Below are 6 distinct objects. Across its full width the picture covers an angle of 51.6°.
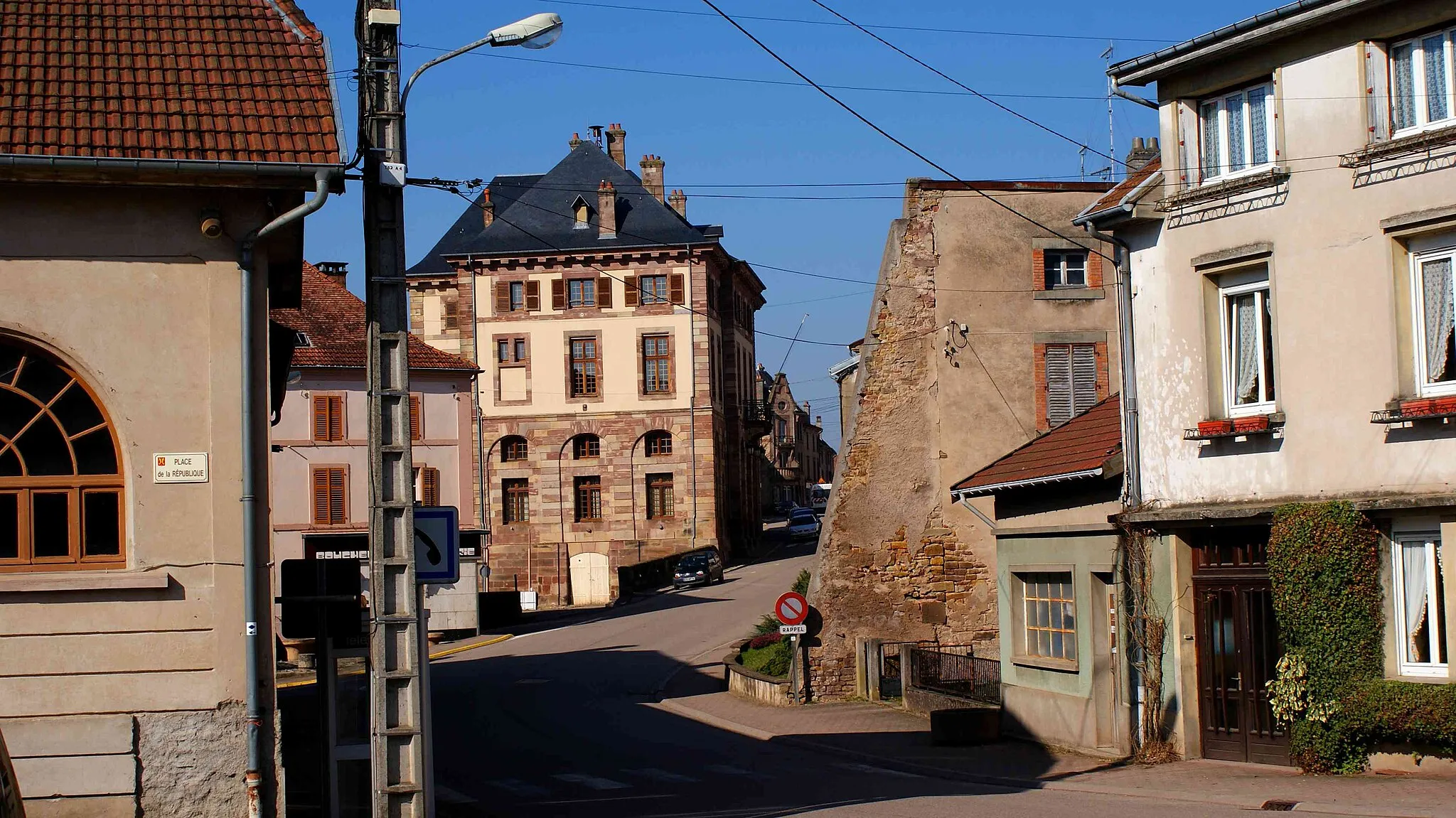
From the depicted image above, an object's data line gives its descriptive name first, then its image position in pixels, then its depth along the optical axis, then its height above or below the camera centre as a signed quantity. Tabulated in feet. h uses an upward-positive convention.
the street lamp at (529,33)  38.63 +11.78
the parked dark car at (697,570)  188.55 -10.74
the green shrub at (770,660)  95.91 -11.58
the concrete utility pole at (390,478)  36.29 +0.38
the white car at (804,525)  250.16 -7.24
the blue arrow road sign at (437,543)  39.55 -1.35
